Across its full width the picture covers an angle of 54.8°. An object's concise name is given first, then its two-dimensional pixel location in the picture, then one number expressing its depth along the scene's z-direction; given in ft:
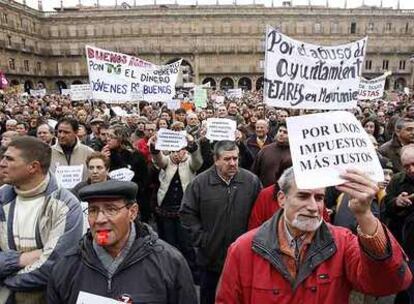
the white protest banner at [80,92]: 45.32
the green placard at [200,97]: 46.37
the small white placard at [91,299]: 6.63
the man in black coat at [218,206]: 11.94
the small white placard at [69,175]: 14.26
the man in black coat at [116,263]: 6.77
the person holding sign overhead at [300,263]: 6.10
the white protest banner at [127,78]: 26.63
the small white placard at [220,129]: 18.22
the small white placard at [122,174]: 14.38
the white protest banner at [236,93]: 65.51
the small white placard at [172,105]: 36.81
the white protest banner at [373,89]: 42.21
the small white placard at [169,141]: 15.92
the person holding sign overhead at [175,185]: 15.81
